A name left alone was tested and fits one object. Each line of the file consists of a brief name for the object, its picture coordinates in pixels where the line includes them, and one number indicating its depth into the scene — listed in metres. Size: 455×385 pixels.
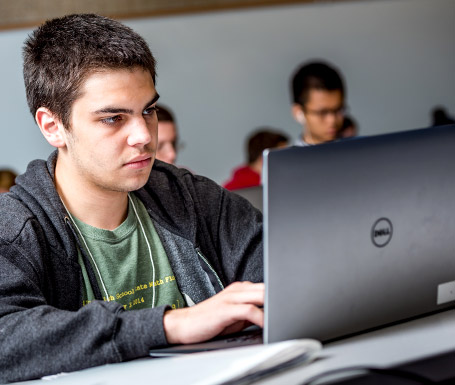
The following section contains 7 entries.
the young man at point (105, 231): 1.07
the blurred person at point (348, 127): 4.19
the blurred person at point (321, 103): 3.29
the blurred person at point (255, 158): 3.35
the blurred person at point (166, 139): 2.83
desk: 0.95
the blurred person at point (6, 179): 3.20
